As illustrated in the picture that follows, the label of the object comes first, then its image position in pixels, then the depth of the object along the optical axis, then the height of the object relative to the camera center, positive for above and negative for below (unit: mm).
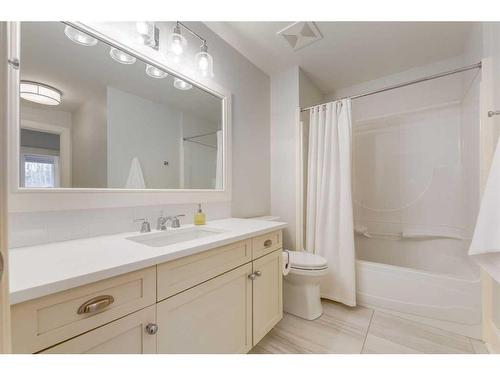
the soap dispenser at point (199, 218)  1444 -210
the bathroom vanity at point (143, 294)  541 -360
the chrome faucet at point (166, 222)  1261 -209
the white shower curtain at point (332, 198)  1815 -102
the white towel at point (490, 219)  1027 -165
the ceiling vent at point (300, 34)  1638 +1264
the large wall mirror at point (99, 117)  902 +383
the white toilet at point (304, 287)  1632 -808
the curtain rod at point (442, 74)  1373 +783
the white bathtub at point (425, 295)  1442 -825
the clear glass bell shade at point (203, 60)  1442 +892
